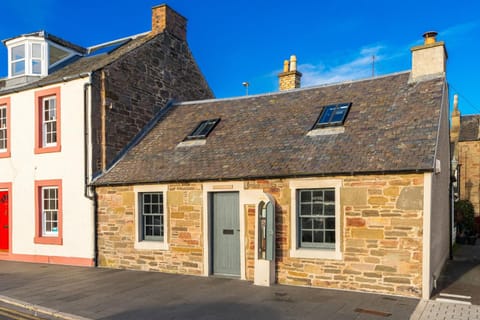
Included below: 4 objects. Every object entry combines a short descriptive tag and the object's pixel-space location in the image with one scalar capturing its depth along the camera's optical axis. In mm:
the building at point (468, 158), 27094
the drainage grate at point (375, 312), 7293
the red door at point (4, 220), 15180
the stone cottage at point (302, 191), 8805
